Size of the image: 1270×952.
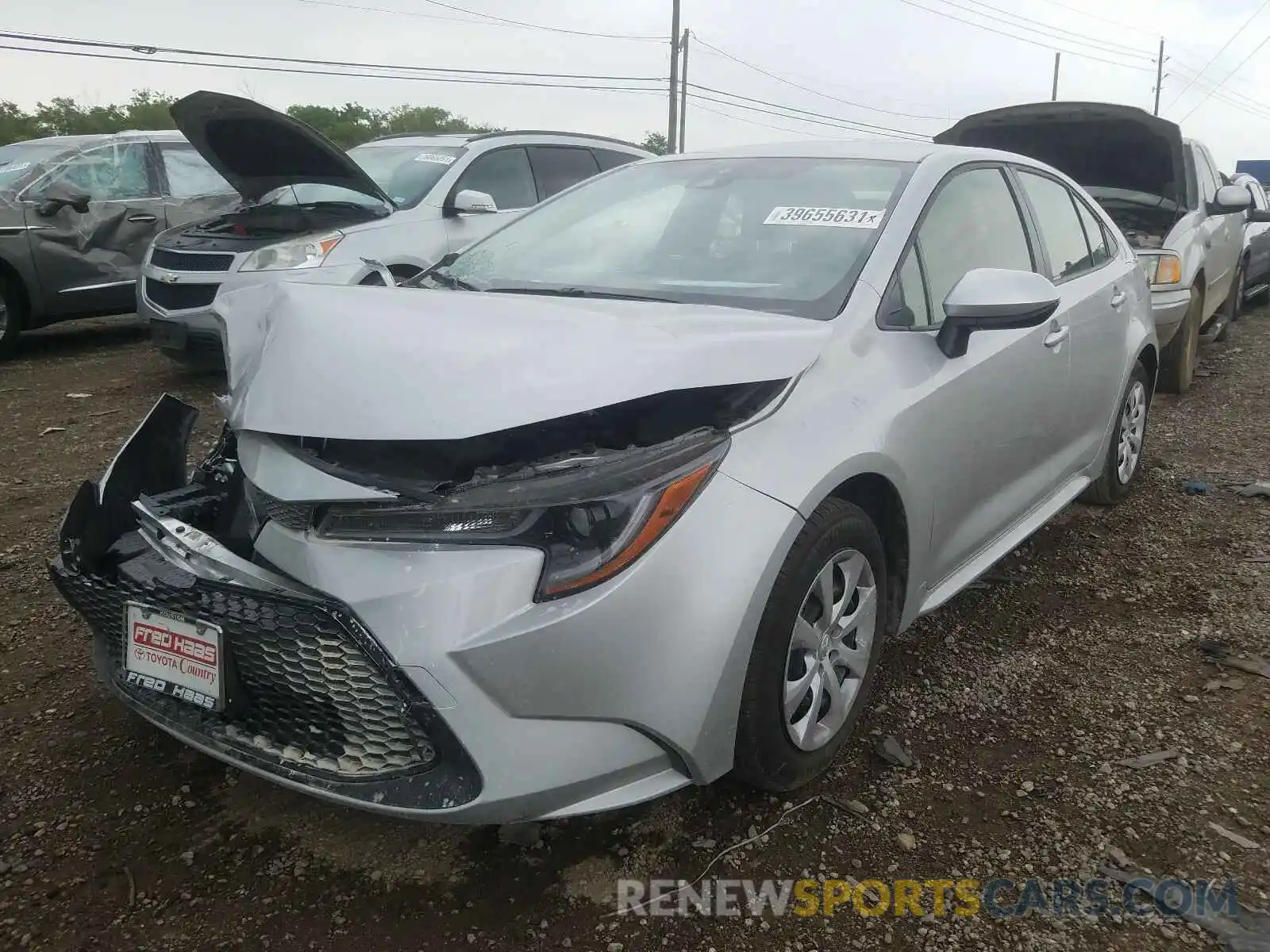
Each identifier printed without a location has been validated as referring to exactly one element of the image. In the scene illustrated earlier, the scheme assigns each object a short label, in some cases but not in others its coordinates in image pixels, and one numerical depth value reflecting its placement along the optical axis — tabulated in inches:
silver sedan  68.7
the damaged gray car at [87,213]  289.6
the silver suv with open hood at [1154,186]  243.1
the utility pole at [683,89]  1110.4
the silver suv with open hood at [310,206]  217.2
